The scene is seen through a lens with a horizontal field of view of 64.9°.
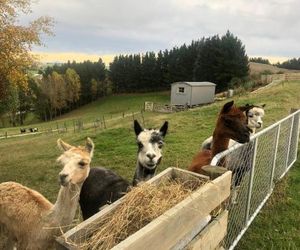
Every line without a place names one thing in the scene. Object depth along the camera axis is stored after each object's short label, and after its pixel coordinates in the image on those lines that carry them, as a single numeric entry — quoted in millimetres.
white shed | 33565
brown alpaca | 3397
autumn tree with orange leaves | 7798
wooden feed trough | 1455
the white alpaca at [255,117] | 5786
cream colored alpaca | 2935
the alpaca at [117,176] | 3603
